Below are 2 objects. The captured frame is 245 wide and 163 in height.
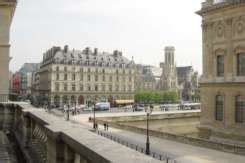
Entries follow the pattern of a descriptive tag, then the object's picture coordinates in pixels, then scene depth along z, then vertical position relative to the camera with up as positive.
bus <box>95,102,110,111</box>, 63.80 -3.96
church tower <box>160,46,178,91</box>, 115.64 +5.64
